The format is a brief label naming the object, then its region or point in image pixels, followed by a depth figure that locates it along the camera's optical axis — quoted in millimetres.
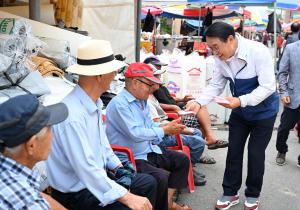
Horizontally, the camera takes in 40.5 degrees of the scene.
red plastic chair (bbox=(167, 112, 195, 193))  3956
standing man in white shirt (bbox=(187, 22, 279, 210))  3441
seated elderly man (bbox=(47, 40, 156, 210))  2283
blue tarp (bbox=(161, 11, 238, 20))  13873
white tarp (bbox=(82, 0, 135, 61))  6232
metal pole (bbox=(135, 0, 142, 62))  6121
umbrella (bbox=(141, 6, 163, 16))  14584
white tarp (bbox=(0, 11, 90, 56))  4137
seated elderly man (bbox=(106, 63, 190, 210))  3139
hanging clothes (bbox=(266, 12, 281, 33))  13416
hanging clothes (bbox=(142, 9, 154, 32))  12312
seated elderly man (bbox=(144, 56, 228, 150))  4961
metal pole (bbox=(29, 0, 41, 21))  4410
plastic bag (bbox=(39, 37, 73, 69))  3955
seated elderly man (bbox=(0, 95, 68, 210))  1530
